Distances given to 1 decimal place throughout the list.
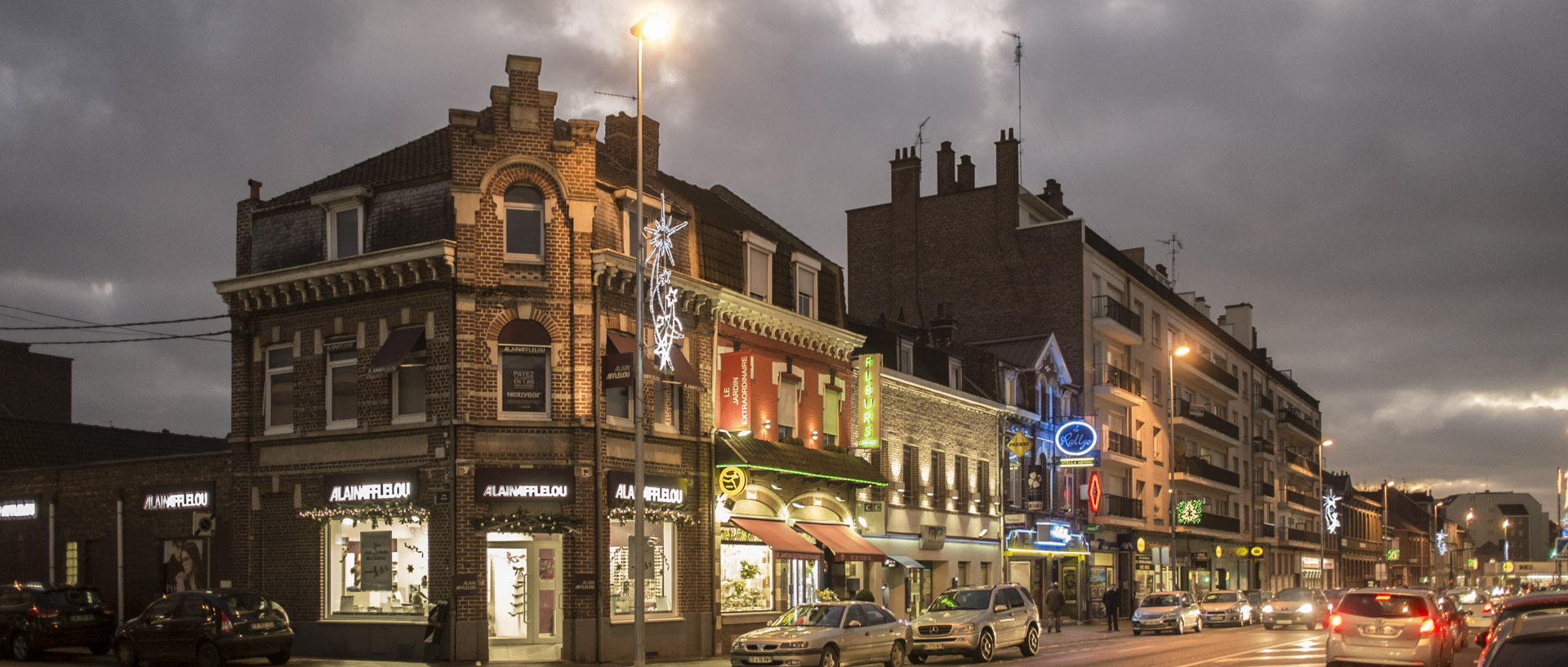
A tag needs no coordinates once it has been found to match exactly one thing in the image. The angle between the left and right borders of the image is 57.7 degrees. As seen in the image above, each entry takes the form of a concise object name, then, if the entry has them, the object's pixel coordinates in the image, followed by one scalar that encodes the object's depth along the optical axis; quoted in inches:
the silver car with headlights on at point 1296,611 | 1887.3
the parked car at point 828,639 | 965.2
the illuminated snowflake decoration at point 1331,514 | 3693.4
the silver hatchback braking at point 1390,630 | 869.2
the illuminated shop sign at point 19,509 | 1389.0
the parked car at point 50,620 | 1096.8
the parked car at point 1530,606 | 604.7
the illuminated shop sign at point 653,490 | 1129.4
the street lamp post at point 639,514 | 938.7
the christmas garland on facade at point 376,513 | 1100.5
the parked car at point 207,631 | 979.9
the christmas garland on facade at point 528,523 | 1075.9
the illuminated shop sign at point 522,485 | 1075.9
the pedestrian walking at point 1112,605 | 1835.6
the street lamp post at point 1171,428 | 2160.4
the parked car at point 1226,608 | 1989.4
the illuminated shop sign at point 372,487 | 1095.0
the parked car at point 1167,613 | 1708.9
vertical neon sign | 1471.5
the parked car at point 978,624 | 1146.0
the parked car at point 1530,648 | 396.8
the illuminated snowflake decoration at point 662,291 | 1153.4
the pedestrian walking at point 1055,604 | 1765.5
